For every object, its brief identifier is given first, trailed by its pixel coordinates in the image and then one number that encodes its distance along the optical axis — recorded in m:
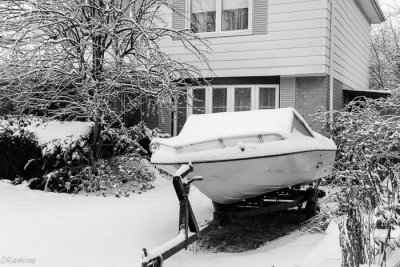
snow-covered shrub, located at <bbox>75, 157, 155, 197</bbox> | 8.30
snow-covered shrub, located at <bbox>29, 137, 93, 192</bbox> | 8.20
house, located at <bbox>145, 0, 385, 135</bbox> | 10.32
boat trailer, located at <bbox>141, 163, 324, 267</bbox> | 3.98
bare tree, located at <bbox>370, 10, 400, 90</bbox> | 25.08
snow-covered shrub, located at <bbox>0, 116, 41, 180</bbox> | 8.62
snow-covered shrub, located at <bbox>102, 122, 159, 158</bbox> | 9.12
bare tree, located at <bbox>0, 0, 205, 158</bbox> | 8.09
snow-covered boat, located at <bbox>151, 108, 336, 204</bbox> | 5.09
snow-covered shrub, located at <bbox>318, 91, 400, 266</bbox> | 2.94
